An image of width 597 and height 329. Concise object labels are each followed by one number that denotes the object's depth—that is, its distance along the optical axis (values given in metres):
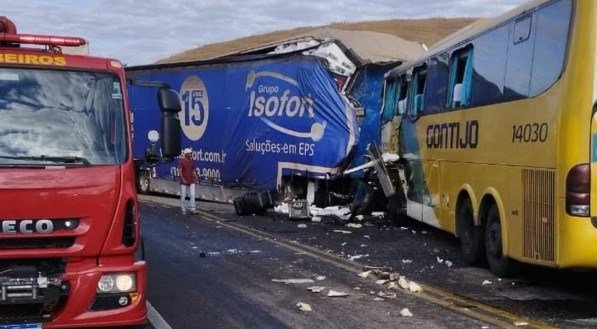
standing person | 18.91
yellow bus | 7.45
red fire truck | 5.54
